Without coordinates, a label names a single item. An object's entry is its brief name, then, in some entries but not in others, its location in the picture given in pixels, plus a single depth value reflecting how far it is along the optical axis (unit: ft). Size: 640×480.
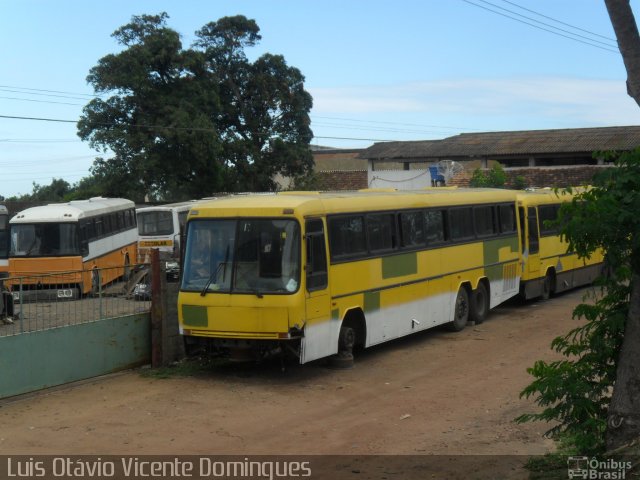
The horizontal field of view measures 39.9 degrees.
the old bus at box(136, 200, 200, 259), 104.83
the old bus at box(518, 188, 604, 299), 74.18
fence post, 47.44
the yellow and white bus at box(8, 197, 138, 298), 84.69
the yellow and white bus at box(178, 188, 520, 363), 43.73
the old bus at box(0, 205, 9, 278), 91.12
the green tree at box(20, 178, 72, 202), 249.55
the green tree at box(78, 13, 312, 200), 145.69
